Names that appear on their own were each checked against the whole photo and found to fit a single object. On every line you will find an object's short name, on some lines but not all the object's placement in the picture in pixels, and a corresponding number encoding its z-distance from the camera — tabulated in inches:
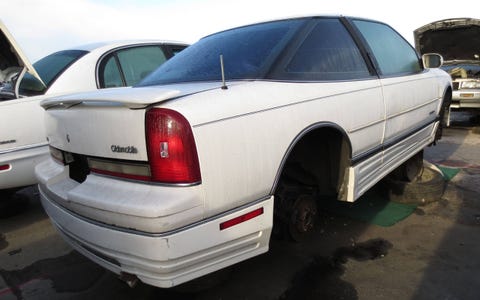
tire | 139.6
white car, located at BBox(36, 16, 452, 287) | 63.4
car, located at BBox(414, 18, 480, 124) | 295.0
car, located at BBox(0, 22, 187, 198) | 122.7
